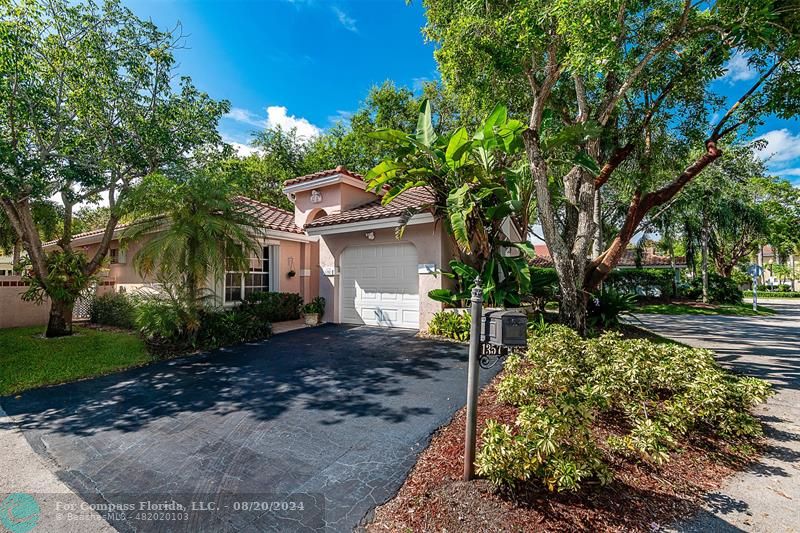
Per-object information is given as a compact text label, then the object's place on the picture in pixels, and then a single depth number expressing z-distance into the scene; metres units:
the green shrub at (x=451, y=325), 8.39
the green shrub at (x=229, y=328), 8.22
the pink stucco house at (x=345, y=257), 9.58
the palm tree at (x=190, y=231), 7.32
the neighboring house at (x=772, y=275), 42.83
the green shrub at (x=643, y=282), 21.77
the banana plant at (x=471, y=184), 7.14
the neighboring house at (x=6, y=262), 23.03
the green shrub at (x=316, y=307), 11.23
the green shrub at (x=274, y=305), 10.68
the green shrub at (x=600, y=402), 2.58
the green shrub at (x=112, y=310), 11.05
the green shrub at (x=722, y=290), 20.56
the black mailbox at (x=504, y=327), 3.06
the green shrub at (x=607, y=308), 9.22
